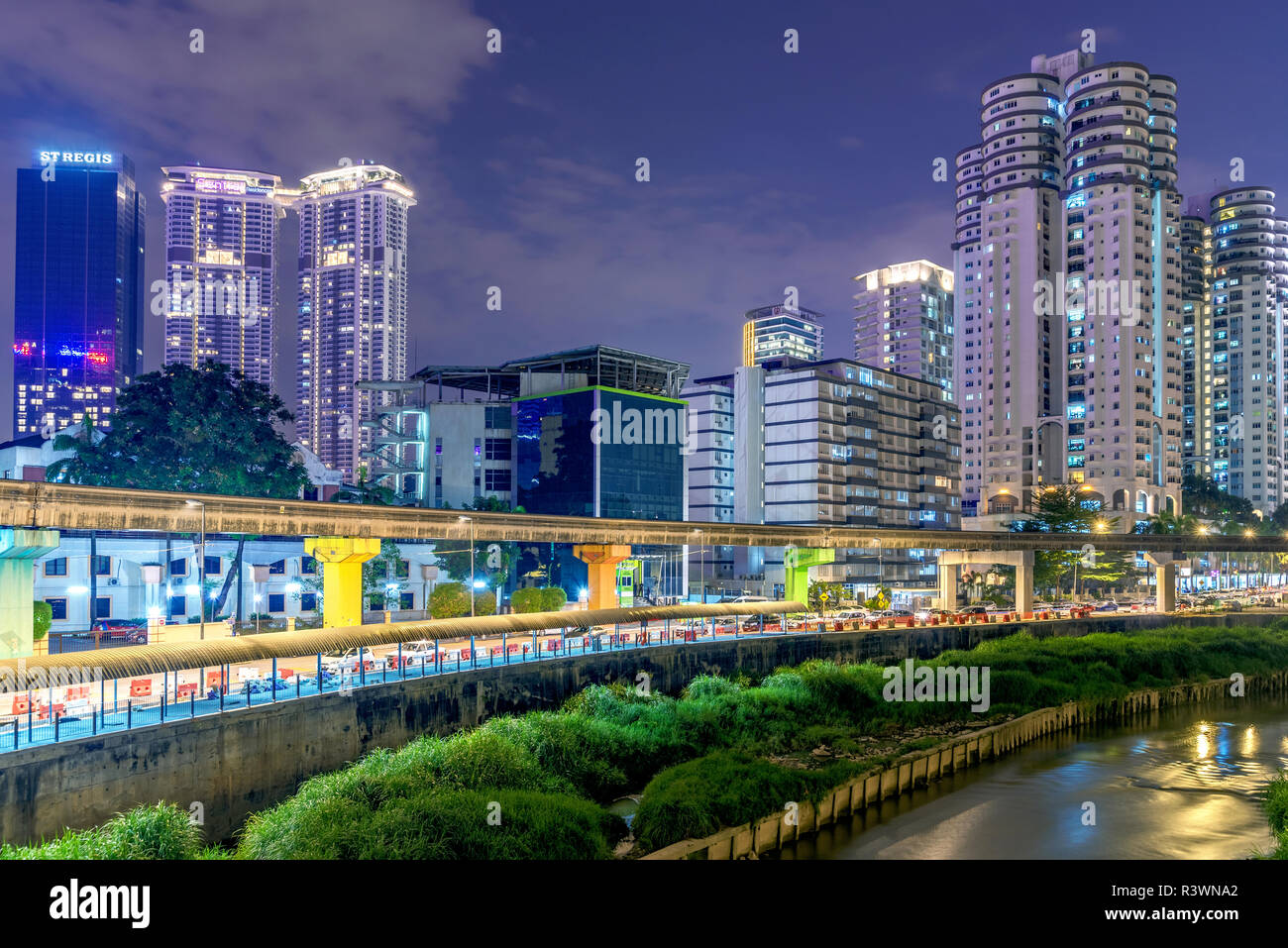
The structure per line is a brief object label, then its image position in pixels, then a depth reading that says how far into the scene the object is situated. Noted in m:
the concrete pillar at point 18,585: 37.62
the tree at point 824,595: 101.81
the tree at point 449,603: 65.69
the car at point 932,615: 82.22
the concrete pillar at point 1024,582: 92.25
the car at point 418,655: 44.50
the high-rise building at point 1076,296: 177.00
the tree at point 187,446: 69.44
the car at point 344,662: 42.44
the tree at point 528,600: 70.31
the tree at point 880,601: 96.12
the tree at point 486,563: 85.94
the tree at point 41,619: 45.34
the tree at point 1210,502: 192.50
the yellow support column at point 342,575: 51.94
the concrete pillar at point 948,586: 94.13
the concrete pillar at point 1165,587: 100.06
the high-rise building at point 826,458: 140.88
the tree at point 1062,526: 111.06
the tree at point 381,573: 82.00
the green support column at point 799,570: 84.81
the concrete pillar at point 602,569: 70.62
